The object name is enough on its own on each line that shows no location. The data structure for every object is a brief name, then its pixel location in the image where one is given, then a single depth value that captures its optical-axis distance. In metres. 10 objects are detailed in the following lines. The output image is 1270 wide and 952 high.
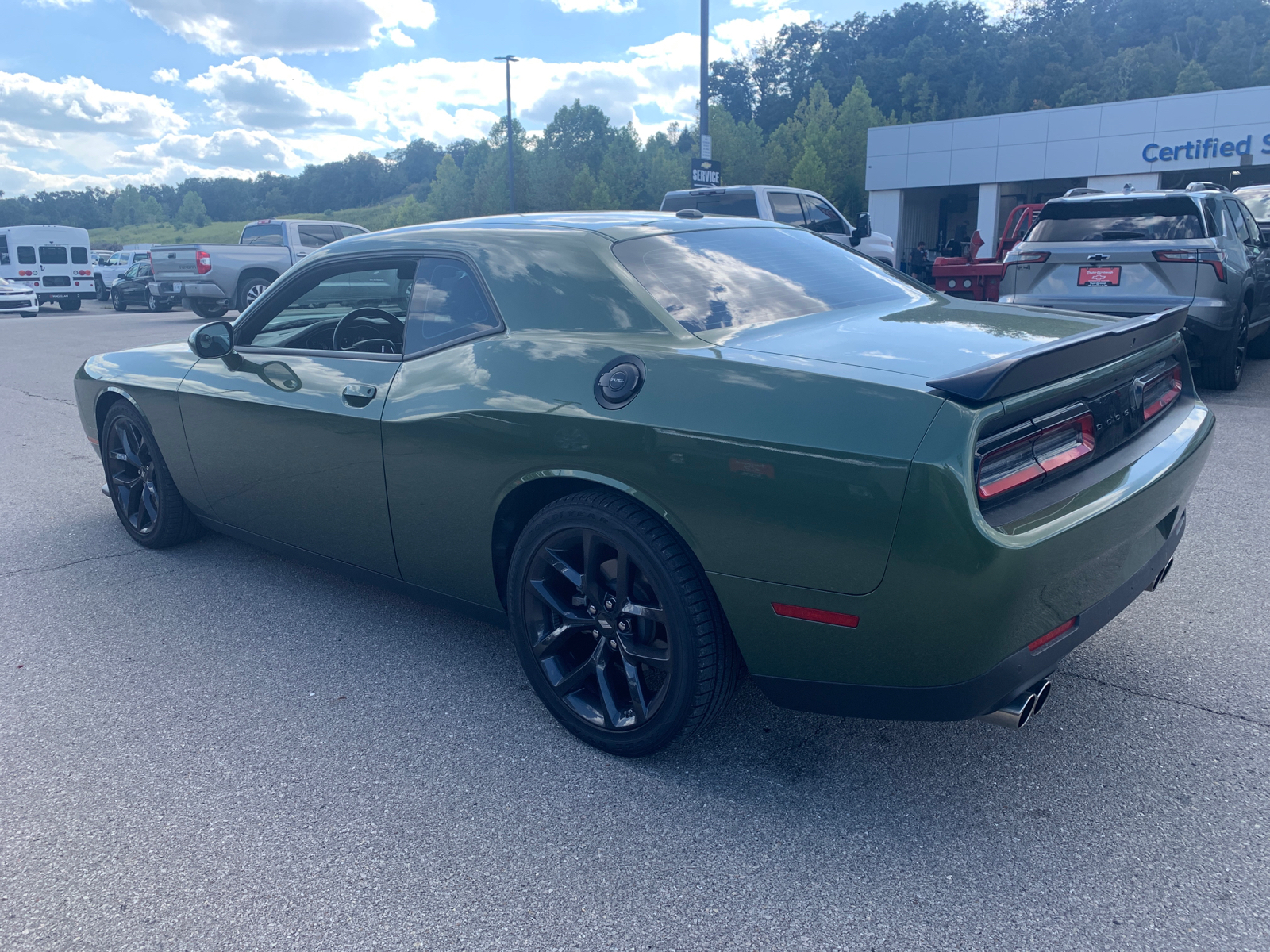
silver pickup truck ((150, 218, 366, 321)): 19.23
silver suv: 7.32
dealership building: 28.33
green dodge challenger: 2.11
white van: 29.12
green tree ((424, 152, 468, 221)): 72.56
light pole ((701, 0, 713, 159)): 17.66
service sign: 18.67
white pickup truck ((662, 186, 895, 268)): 13.06
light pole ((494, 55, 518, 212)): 43.00
